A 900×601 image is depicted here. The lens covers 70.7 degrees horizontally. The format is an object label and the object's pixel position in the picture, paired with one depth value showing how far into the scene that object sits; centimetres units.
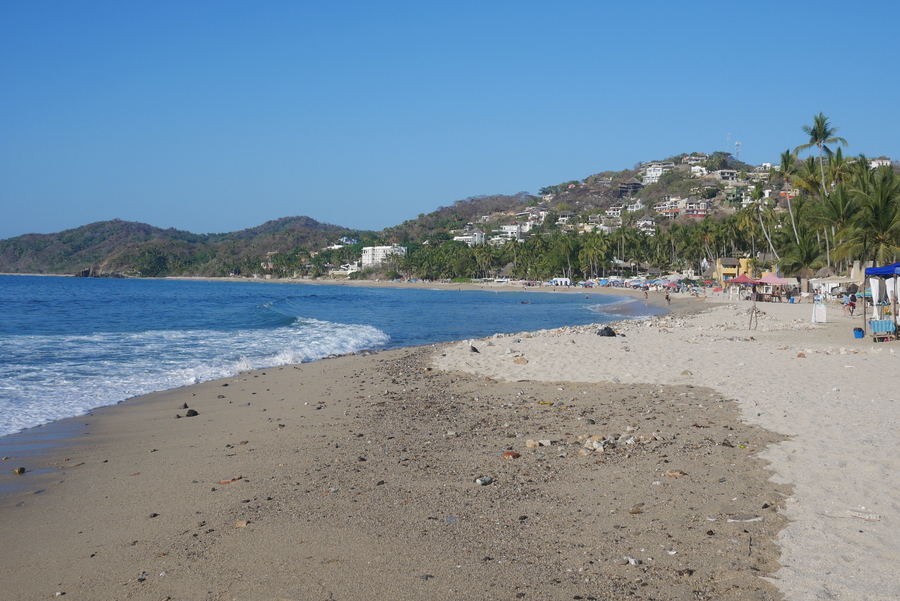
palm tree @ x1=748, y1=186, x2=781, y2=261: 5771
